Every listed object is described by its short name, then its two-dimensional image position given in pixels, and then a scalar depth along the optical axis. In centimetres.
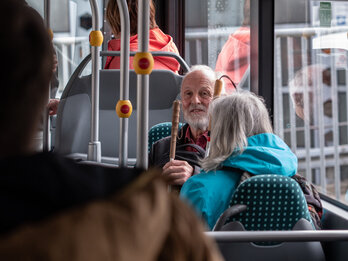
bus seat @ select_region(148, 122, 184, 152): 741
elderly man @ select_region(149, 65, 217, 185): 655
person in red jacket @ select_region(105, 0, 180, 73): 831
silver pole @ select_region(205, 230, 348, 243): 480
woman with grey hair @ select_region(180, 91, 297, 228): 549
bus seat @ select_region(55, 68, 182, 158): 762
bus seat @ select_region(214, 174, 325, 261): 522
